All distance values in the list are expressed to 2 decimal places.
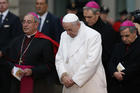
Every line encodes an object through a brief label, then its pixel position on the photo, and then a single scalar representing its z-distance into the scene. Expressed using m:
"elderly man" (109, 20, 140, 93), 14.52
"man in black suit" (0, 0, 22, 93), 18.30
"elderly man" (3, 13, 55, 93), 14.80
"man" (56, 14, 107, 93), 13.67
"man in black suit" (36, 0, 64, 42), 18.40
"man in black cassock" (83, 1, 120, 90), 16.02
